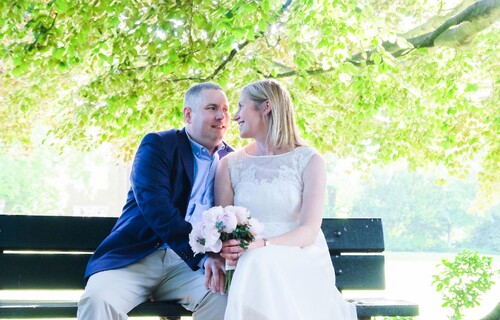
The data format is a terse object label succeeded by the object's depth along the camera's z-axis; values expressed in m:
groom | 3.95
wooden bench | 4.73
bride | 3.63
